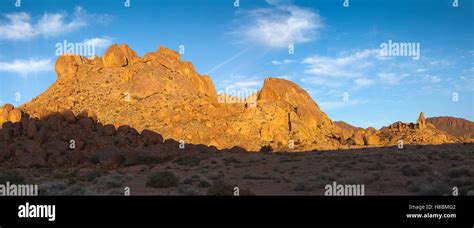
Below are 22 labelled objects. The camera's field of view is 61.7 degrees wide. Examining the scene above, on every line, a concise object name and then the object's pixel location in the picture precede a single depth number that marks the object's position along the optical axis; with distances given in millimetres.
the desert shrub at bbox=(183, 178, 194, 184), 20406
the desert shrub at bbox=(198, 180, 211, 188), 18875
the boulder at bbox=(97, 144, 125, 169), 35019
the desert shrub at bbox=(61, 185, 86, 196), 15730
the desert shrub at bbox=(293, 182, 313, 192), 17567
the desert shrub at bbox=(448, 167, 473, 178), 19894
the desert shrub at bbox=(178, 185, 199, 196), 15297
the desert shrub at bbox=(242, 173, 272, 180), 23188
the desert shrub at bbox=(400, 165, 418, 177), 21431
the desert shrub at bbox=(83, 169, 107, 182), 23511
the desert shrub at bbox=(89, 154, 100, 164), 37406
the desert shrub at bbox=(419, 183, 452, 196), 14531
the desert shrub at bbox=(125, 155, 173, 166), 36906
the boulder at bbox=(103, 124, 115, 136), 44281
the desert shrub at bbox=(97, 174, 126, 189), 19897
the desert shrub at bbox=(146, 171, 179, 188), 19391
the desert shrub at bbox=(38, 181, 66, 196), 16281
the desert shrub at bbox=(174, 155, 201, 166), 35562
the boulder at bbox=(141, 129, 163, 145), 44625
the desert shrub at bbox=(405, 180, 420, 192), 16047
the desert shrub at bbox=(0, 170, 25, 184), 21981
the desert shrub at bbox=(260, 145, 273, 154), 51316
